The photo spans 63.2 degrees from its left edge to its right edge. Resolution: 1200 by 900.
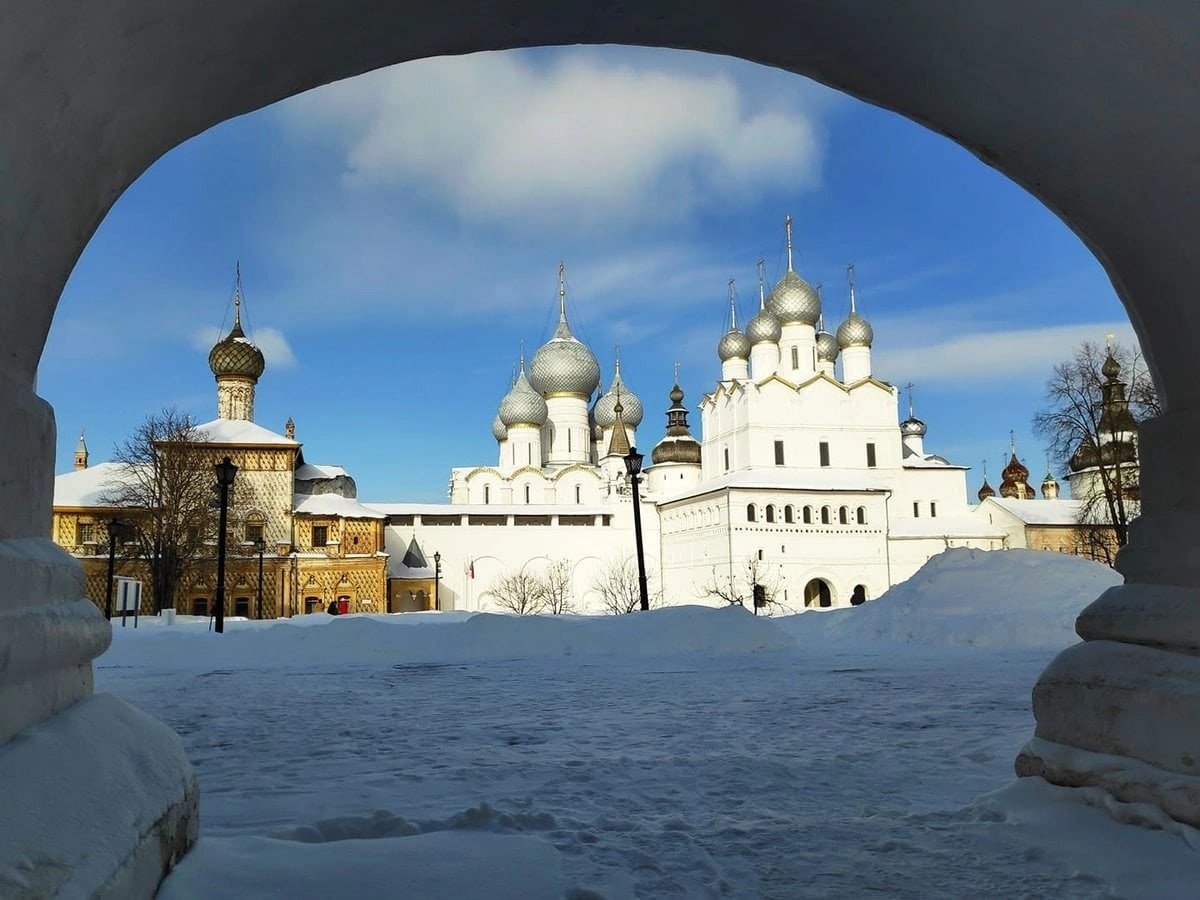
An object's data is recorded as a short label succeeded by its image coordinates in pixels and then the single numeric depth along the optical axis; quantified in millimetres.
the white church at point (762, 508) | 51031
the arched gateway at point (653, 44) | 2326
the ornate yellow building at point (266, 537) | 42625
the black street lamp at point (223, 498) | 17266
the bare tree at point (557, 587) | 51094
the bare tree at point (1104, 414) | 28469
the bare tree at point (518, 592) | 50938
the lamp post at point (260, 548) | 36250
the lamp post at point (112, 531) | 26844
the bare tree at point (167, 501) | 38250
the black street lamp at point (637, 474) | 18203
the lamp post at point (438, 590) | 47328
